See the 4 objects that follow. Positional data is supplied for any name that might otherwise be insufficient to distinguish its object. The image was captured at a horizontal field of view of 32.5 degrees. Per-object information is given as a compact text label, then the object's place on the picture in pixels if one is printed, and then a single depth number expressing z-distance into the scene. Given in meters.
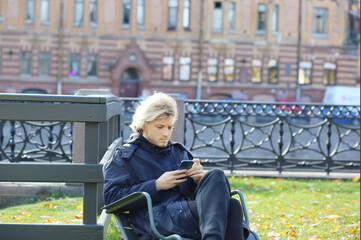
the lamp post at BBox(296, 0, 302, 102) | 41.72
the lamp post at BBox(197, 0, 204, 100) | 40.22
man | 3.71
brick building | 39.19
